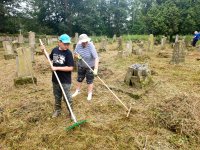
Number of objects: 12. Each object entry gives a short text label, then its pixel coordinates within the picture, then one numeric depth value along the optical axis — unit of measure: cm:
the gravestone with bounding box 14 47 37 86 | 463
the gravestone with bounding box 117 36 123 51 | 1077
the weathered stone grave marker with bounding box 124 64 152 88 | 440
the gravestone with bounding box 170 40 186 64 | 712
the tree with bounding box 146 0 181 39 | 1597
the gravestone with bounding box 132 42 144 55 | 905
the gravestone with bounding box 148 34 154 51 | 1055
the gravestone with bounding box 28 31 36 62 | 1042
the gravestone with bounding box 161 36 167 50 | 1149
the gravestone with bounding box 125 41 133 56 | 871
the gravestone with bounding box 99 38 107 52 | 1033
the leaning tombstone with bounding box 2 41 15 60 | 805
